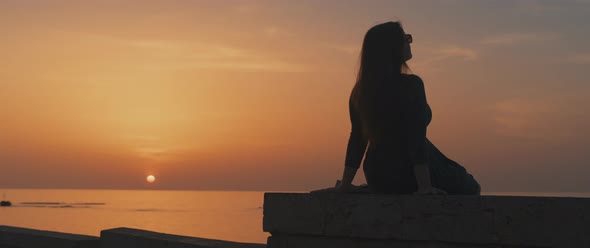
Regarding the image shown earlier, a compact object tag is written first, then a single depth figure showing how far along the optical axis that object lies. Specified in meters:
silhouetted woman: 5.04
